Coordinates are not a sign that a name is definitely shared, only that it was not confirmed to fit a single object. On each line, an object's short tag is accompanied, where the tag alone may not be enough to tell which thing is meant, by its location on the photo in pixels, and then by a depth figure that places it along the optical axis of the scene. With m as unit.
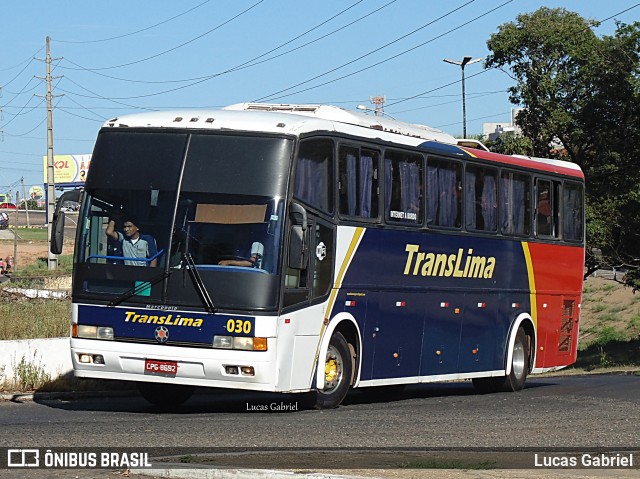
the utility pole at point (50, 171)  62.16
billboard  144.25
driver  14.15
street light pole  59.22
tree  40.16
